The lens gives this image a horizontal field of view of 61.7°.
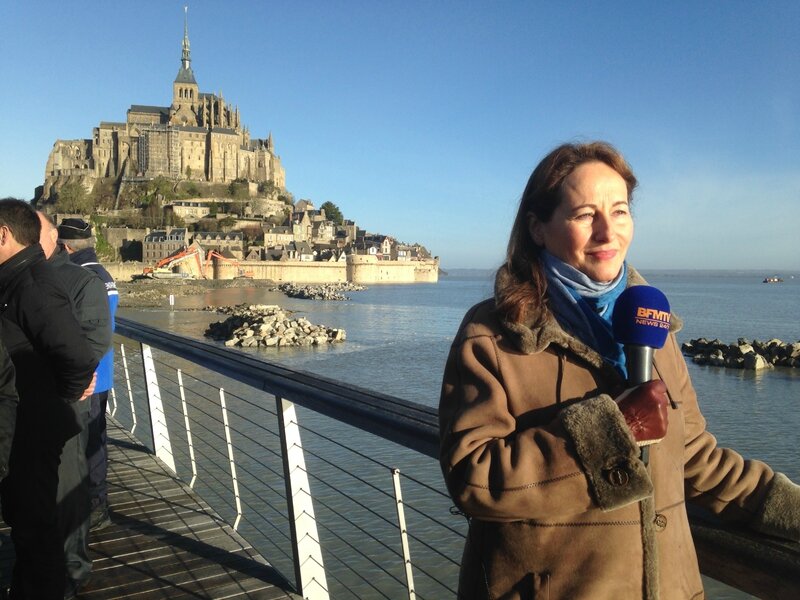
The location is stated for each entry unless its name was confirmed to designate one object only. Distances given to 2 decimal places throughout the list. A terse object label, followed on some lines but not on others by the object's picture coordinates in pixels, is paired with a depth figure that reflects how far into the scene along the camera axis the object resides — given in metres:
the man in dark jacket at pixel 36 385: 2.29
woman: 1.16
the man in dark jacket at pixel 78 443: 2.53
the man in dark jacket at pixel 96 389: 3.35
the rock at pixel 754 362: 20.98
